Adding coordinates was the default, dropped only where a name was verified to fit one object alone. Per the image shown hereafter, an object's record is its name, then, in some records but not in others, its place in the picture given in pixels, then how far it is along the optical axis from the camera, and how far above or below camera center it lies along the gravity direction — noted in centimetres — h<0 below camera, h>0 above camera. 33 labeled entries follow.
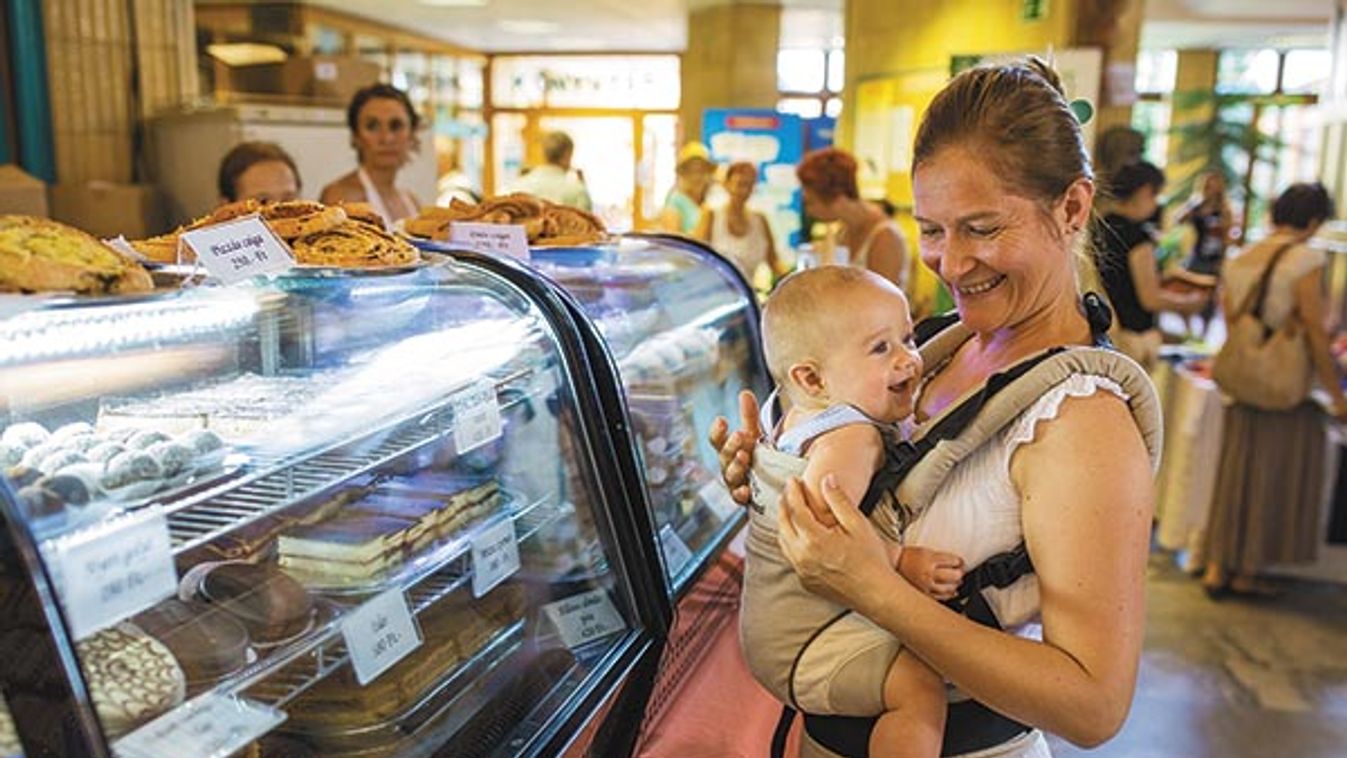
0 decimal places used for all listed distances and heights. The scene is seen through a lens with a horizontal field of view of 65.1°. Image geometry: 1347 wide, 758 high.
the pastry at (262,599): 136 -57
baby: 131 -40
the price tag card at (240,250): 143 -13
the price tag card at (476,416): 170 -41
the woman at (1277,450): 461 -121
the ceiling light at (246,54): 634 +62
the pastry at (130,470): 127 -38
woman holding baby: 114 -34
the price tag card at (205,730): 108 -61
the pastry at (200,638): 125 -58
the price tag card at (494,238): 224 -16
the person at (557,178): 675 -8
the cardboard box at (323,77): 586 +46
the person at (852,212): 492 -19
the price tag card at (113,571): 99 -40
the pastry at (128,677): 111 -57
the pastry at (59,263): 116 -12
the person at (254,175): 356 -6
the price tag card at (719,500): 253 -79
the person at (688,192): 744 -17
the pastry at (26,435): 140 -38
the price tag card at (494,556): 171 -64
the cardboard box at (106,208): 418 -22
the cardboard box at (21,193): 344 -13
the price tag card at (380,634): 140 -64
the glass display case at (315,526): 107 -49
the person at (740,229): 609 -34
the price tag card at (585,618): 180 -77
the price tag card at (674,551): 214 -78
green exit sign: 552 +87
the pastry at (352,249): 164 -14
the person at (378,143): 390 +6
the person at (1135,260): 521 -39
